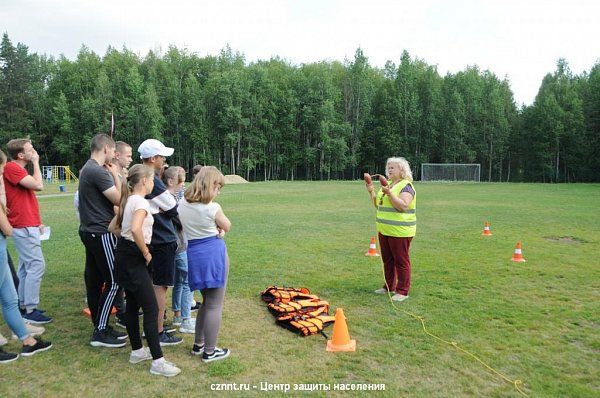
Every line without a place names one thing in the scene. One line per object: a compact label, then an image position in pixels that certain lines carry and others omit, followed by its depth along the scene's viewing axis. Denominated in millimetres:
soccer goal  52156
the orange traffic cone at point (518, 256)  8780
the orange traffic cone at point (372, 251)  9478
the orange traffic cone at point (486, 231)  11977
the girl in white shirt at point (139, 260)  4023
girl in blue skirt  4223
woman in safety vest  6336
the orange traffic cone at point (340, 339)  4684
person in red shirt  5246
